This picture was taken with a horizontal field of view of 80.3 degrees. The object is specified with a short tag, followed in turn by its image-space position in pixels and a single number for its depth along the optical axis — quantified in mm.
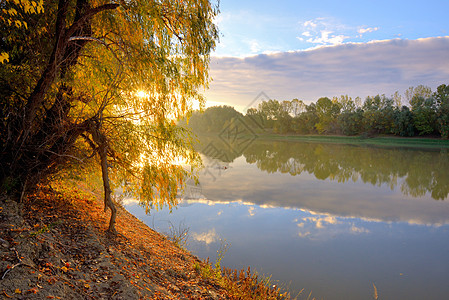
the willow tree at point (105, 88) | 4621
